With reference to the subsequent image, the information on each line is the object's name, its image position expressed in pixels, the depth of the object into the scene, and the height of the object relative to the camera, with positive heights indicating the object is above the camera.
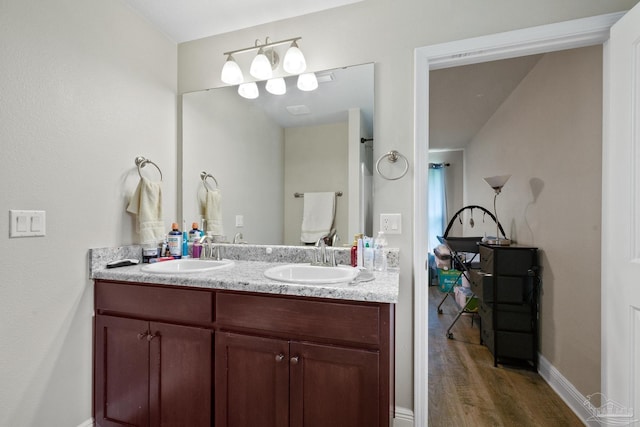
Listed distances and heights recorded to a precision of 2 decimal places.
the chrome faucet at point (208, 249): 1.82 -0.24
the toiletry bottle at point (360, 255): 1.48 -0.22
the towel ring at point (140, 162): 1.72 +0.30
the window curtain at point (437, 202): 5.30 +0.19
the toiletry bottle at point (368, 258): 1.47 -0.23
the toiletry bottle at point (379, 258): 1.47 -0.23
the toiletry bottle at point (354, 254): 1.52 -0.22
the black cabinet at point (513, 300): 2.18 -0.66
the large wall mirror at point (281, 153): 1.66 +0.38
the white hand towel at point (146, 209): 1.65 +0.01
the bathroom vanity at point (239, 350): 1.05 -0.57
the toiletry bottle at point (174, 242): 1.79 -0.19
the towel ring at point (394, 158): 1.55 +0.29
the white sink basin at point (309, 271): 1.42 -0.30
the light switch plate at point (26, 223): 1.18 -0.05
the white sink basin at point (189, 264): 1.62 -0.30
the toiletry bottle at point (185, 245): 1.86 -0.22
